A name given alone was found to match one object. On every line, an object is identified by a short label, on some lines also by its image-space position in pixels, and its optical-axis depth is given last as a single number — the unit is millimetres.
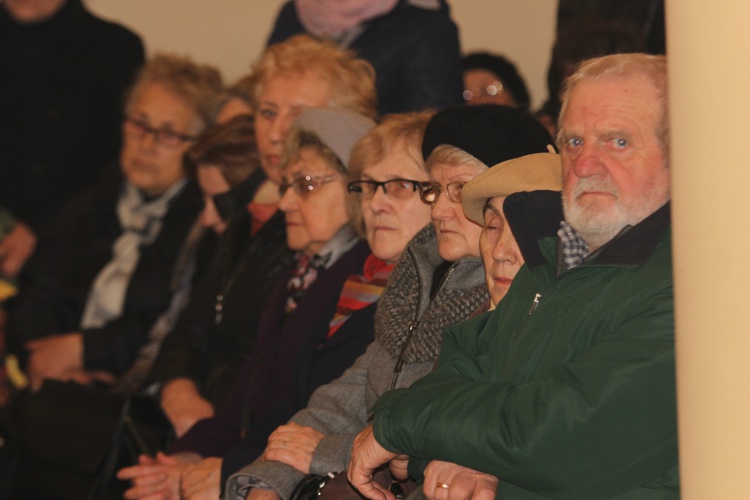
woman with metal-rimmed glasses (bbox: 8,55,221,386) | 10422
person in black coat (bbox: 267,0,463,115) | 8773
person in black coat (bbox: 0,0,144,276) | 12562
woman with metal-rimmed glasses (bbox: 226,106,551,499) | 6031
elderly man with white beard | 4289
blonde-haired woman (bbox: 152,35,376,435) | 8547
